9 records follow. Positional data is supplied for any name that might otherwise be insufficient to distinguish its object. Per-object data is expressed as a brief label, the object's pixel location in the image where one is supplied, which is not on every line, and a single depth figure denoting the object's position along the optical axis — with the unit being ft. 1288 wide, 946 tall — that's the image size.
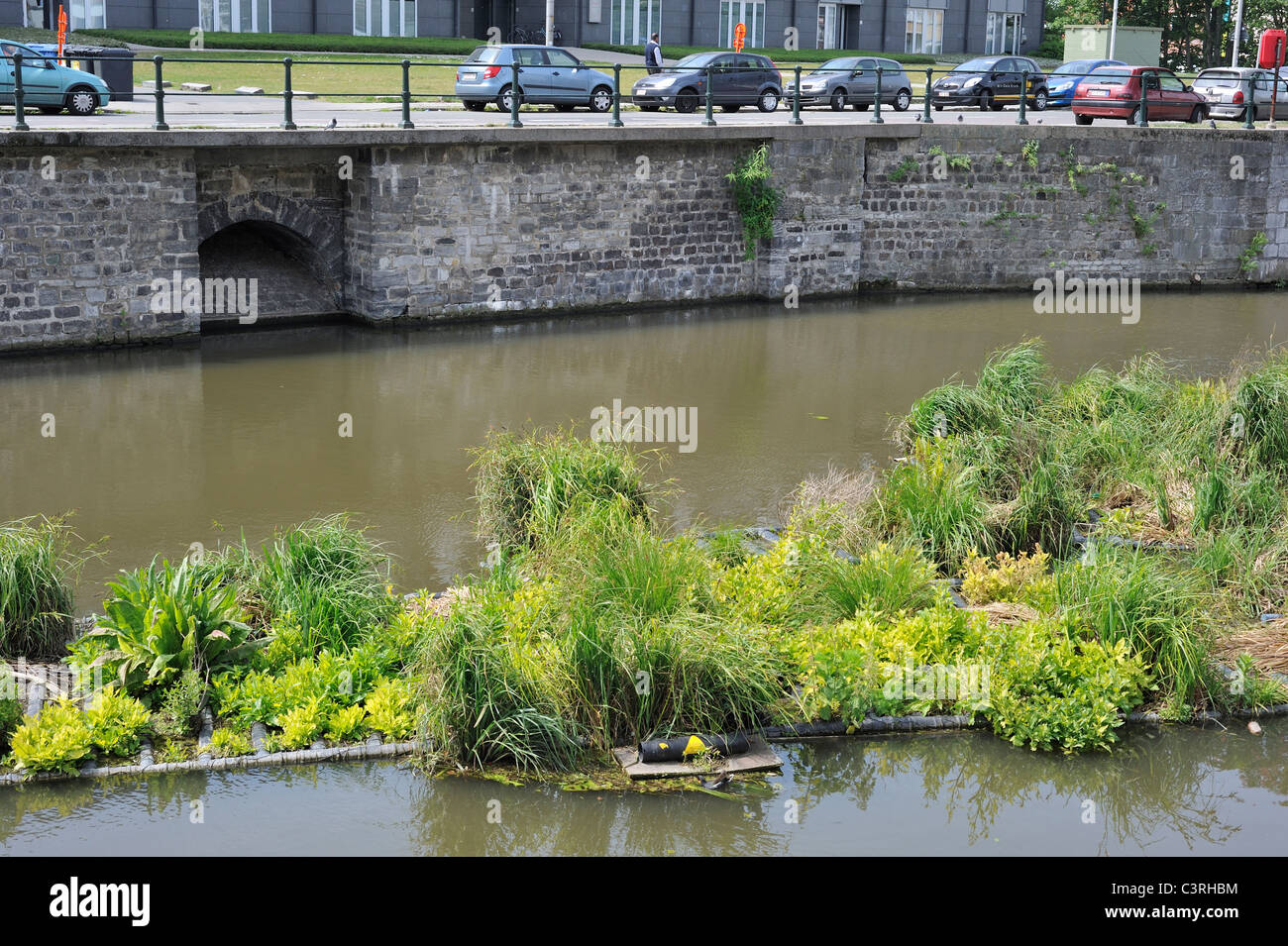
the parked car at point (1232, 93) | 94.58
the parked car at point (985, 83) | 98.17
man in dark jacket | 102.94
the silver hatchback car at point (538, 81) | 79.97
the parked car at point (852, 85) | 91.81
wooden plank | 23.94
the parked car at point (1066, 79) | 103.65
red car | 85.05
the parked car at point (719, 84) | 83.20
